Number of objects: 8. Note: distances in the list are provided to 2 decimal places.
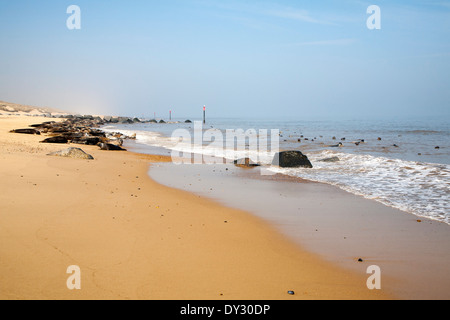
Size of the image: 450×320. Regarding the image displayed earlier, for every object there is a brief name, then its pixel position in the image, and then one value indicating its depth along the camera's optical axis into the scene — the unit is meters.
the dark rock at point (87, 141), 18.67
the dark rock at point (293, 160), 13.46
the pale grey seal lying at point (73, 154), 12.05
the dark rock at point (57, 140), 17.44
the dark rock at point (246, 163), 13.55
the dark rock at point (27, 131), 21.06
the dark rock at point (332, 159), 15.19
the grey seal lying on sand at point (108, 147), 17.09
